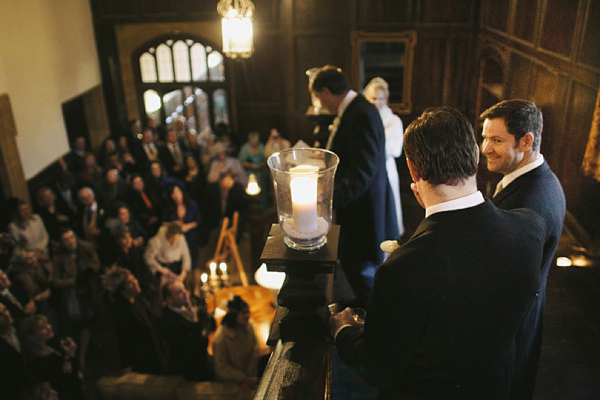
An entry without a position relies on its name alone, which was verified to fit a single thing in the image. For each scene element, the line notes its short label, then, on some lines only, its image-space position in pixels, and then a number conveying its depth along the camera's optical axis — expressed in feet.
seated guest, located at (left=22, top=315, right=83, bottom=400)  11.80
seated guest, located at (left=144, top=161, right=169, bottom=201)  18.95
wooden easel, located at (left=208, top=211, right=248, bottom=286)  18.20
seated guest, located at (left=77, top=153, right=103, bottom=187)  19.74
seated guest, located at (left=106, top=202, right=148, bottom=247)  15.85
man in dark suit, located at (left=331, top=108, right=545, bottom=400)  3.78
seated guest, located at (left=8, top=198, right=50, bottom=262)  15.48
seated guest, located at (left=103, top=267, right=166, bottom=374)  12.20
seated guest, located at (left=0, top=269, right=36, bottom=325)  12.40
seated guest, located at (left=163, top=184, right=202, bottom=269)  17.09
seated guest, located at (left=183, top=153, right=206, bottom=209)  21.27
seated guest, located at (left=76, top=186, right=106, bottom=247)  16.67
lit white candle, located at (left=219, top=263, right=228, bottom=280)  16.63
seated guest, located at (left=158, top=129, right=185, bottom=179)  22.34
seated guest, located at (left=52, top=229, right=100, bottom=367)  14.46
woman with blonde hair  12.37
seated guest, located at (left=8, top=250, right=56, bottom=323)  13.58
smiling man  5.65
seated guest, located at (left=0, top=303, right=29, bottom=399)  11.10
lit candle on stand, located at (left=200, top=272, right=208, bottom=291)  15.98
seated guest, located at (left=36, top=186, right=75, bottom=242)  17.10
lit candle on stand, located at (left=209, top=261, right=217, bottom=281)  16.68
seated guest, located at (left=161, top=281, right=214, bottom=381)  12.05
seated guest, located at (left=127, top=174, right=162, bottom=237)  18.02
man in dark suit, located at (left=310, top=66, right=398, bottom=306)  8.21
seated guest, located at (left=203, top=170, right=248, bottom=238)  19.12
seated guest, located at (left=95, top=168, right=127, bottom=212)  18.63
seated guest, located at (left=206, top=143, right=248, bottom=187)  20.89
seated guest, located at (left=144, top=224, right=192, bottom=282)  15.69
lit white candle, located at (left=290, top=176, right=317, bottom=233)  4.84
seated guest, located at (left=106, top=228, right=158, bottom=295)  15.40
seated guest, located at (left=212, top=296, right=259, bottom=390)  12.08
